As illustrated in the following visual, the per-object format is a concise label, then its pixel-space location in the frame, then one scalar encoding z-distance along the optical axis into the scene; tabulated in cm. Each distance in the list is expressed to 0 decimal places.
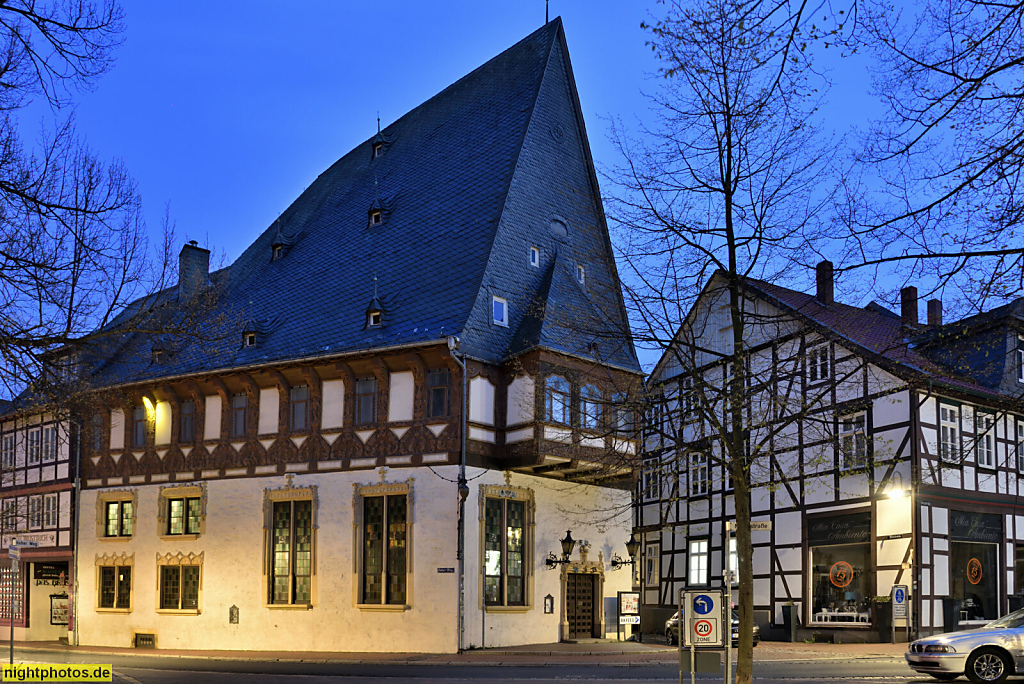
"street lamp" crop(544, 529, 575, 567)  2961
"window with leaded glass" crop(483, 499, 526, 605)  2825
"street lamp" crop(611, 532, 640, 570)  3133
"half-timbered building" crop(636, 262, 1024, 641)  2995
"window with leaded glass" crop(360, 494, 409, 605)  2822
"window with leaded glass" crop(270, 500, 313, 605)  2984
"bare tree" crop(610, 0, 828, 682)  1343
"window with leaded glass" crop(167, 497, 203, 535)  3266
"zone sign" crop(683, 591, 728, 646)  1255
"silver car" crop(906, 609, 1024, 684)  1725
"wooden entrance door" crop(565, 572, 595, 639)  3053
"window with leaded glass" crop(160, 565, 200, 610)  3203
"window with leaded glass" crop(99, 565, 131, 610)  3372
